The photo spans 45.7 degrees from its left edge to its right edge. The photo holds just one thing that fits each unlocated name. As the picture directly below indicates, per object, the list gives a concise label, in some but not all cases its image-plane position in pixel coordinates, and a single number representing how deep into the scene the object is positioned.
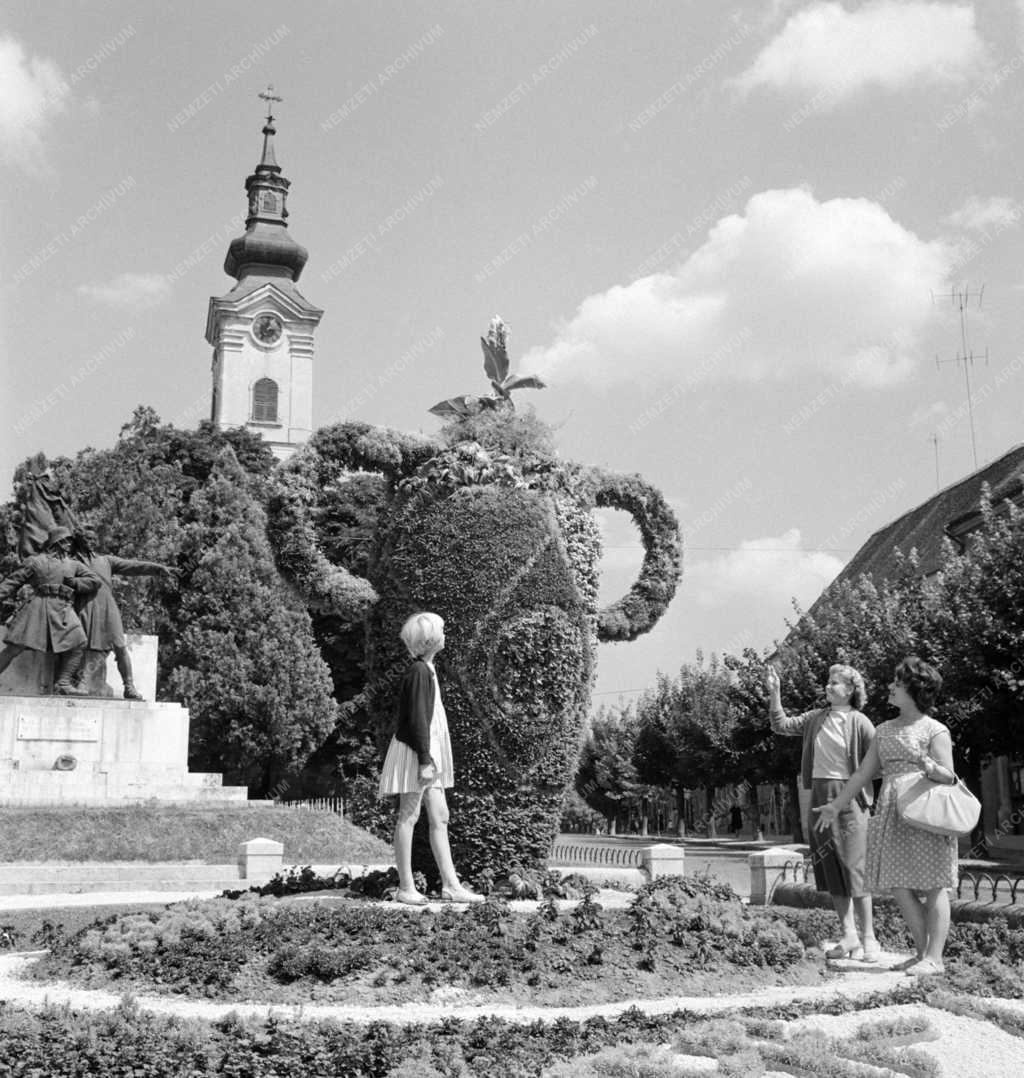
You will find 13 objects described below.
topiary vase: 10.26
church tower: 72.00
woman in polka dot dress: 7.49
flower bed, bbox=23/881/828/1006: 6.98
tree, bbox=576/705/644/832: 60.12
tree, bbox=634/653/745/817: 43.09
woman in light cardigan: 8.38
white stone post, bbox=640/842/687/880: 14.77
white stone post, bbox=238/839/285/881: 15.84
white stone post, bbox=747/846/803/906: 14.26
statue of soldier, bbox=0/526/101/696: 21.73
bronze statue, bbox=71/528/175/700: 22.31
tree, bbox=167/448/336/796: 37.72
